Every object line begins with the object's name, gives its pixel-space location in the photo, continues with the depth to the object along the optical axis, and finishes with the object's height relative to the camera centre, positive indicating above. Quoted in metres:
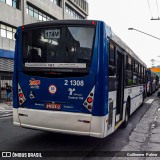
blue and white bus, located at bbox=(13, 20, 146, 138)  5.96 +0.10
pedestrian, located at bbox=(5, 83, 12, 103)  21.11 -0.93
